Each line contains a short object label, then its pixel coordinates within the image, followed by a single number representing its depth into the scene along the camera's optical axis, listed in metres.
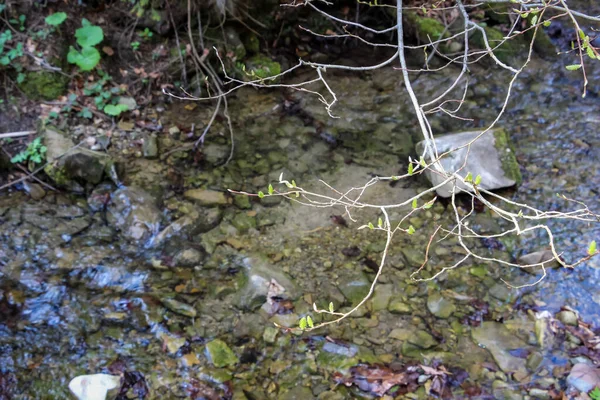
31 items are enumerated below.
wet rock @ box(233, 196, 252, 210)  3.88
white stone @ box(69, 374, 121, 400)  2.63
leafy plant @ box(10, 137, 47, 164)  3.82
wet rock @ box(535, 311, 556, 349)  2.88
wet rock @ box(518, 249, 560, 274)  3.27
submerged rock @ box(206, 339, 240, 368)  2.85
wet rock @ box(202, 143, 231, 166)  4.23
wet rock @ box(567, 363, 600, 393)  2.60
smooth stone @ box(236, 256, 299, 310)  3.19
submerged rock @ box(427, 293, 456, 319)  3.11
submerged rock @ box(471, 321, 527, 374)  2.80
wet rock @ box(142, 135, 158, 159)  4.17
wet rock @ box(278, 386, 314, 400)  2.69
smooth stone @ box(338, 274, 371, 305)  3.23
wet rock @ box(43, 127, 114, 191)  3.80
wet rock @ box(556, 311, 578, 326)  2.96
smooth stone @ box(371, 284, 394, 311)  3.16
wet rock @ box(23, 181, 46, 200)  3.73
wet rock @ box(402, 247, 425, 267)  3.43
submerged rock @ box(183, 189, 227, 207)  3.86
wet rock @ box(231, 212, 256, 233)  3.71
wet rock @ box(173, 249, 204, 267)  3.42
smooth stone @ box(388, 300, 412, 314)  3.13
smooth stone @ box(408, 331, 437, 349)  2.93
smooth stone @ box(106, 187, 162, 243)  3.61
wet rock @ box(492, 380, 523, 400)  2.64
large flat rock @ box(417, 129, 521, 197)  3.82
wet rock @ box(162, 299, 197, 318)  3.11
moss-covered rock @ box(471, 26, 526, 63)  5.33
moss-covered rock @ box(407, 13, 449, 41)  5.36
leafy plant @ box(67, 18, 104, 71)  4.23
